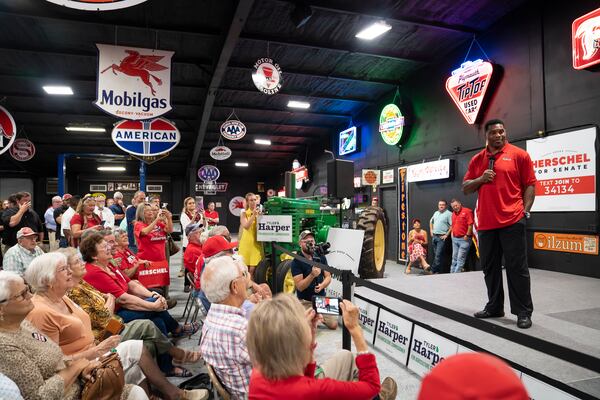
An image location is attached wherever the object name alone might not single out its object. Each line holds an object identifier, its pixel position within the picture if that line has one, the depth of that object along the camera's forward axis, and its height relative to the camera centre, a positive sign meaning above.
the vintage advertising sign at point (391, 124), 9.48 +2.24
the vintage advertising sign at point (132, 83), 5.24 +1.93
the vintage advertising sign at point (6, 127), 6.96 +1.61
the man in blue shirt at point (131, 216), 6.05 -0.16
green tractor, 4.75 -0.43
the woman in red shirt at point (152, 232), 4.45 -0.31
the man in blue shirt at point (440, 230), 7.68 -0.55
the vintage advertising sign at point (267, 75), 6.71 +2.50
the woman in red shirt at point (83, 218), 4.80 -0.14
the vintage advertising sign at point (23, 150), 11.81 +1.96
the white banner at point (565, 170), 5.14 +0.52
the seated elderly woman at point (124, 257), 3.94 -0.56
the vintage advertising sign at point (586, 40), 4.70 +2.25
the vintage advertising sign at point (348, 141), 11.92 +2.24
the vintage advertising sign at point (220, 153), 12.71 +1.95
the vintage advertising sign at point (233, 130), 10.00 +2.18
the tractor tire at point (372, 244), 5.98 -0.69
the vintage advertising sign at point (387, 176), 10.07 +0.85
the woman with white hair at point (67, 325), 2.04 -0.70
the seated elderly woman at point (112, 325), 2.55 -0.88
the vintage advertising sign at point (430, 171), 7.96 +0.81
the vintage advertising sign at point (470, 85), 6.85 +2.43
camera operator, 3.86 -0.79
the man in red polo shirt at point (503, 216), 2.95 -0.10
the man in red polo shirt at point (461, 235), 7.07 -0.61
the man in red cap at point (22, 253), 4.00 -0.51
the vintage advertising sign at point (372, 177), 10.58 +0.85
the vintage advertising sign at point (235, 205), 21.53 +0.10
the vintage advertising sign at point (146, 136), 6.05 +1.26
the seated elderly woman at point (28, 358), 1.52 -0.68
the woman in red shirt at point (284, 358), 1.20 -0.52
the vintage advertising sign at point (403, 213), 9.38 -0.21
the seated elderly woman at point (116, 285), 3.03 -0.69
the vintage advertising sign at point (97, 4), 2.80 +1.64
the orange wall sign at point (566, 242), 5.15 -0.60
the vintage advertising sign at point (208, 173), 16.47 +1.57
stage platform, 2.37 -1.05
